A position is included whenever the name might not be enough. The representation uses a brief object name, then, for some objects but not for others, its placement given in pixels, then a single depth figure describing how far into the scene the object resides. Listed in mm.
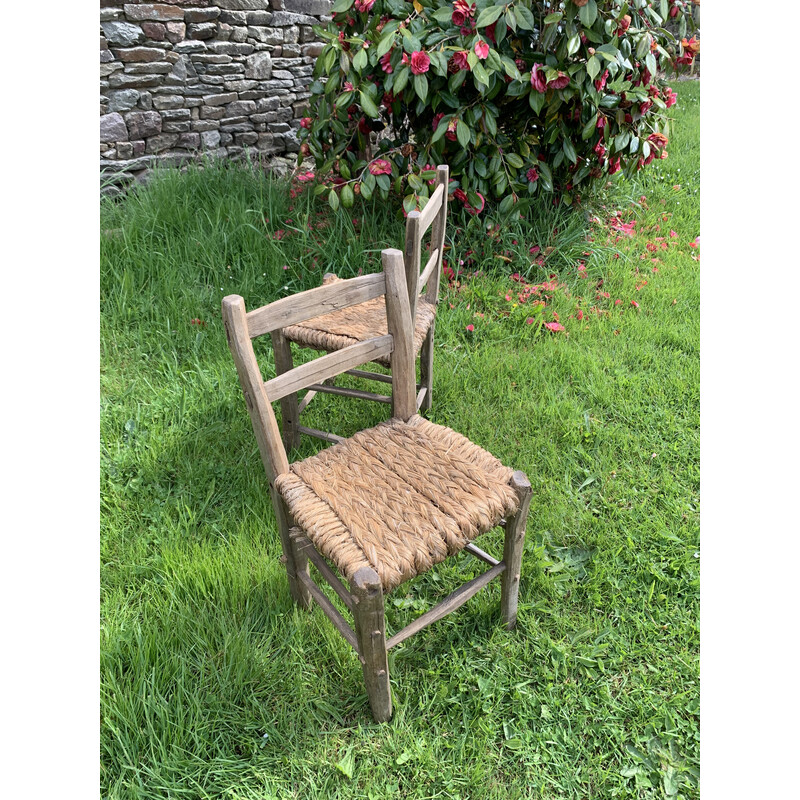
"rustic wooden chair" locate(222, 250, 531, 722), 1425
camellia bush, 2809
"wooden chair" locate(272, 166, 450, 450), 2031
